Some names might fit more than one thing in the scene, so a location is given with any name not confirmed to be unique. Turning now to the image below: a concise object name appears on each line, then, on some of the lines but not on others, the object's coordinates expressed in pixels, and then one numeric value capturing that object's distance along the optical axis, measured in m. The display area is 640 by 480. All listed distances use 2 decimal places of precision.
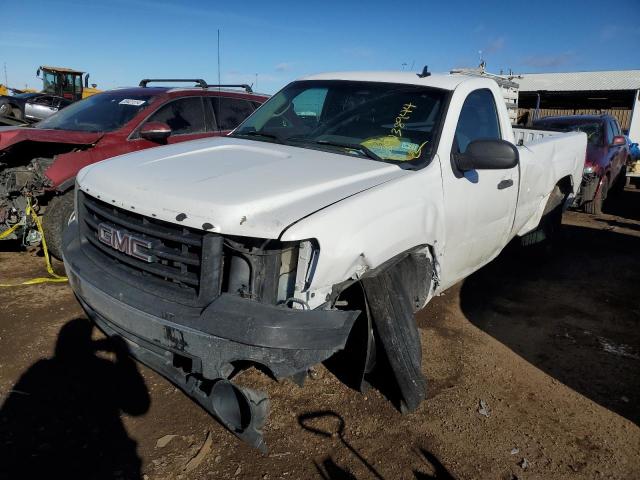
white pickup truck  2.28
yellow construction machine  21.70
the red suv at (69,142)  4.92
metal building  16.86
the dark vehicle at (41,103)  14.34
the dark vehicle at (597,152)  8.45
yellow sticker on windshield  3.24
